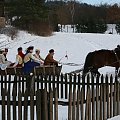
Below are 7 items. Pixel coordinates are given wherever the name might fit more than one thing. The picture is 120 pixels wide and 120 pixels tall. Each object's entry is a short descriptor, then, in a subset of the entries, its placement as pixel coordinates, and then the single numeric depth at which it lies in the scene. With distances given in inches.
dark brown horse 797.9
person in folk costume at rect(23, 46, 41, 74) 707.4
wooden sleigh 680.3
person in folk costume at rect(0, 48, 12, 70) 723.3
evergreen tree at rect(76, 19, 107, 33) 2982.8
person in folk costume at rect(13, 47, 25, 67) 741.5
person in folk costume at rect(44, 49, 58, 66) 743.7
